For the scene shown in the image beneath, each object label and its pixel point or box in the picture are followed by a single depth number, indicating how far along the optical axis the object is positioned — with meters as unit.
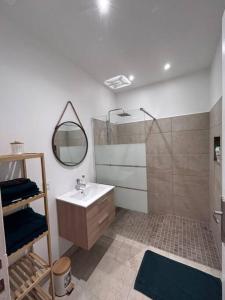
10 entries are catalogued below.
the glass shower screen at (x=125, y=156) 2.32
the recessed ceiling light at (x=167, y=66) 1.99
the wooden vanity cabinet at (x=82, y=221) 1.44
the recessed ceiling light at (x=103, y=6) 1.08
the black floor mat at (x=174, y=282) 1.27
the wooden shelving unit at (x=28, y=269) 0.97
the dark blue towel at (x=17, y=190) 0.92
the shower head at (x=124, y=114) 2.61
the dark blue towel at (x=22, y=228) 0.93
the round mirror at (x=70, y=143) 1.65
